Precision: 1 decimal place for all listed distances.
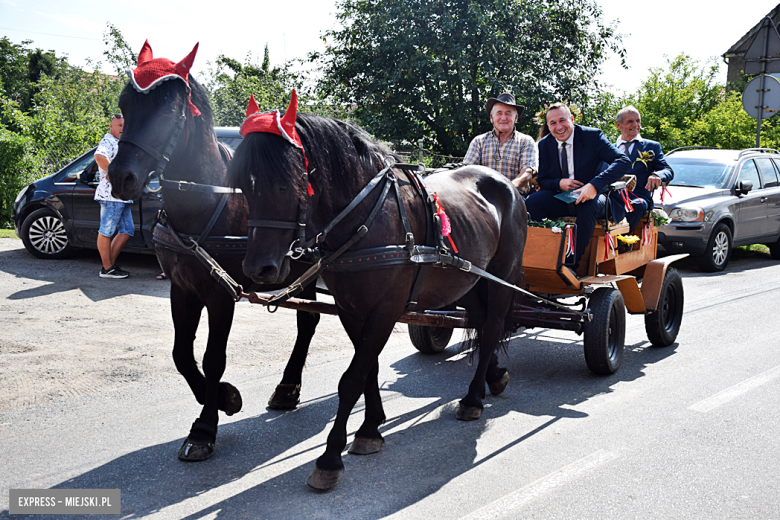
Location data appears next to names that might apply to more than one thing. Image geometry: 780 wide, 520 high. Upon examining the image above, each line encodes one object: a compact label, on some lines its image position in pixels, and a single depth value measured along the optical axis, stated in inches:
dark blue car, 357.1
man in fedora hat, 227.3
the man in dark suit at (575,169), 209.2
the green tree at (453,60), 529.0
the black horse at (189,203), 127.0
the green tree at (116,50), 961.5
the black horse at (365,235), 114.8
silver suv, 432.1
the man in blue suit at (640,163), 241.3
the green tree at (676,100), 742.5
